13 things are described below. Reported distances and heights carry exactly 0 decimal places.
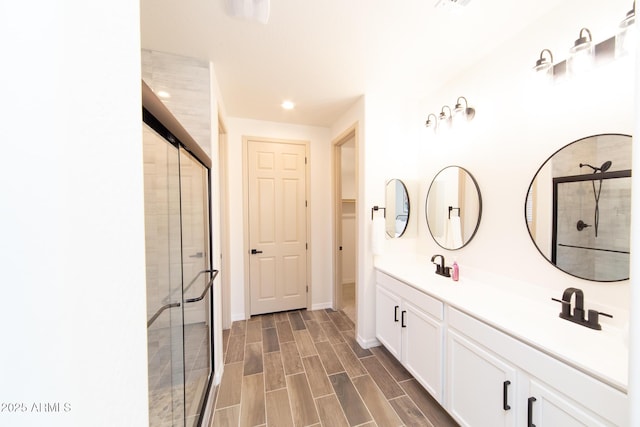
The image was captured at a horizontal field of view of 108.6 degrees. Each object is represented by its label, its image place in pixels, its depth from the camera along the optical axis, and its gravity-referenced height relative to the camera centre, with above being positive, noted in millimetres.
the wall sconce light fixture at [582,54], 1203 +815
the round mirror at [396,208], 2418 -6
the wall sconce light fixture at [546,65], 1364 +845
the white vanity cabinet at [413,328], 1575 -969
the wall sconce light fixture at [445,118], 2074 +813
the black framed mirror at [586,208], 1147 -8
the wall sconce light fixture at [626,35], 1049 +808
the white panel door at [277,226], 2992 -238
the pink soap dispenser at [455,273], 1878 -538
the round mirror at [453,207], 1887 +0
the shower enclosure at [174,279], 1006 -383
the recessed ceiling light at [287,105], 2451 +1129
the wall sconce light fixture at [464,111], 1892 +808
